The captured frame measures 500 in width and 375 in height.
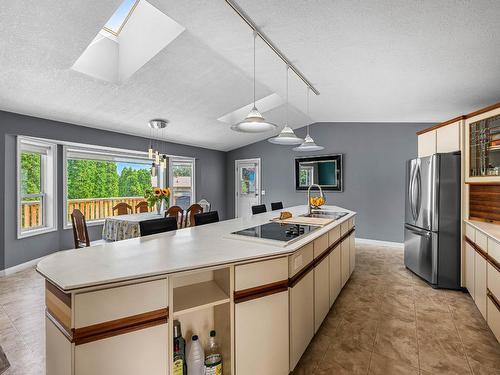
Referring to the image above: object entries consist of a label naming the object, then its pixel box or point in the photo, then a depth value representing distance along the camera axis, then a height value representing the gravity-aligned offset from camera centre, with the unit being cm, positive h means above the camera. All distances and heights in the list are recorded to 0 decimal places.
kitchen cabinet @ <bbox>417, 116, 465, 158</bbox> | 323 +64
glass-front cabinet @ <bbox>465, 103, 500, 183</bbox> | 272 +44
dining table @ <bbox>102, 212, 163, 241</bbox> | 355 -56
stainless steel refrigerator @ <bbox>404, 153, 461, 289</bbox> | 325 -41
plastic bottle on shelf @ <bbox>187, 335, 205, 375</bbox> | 154 -102
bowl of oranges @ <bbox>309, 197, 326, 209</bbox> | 356 -20
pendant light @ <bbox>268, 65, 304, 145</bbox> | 316 +59
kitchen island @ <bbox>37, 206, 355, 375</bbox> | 117 -62
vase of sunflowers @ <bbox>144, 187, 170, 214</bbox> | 392 -12
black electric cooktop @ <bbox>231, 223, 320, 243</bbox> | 197 -38
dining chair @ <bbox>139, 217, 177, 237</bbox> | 230 -36
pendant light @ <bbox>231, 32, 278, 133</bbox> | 228 +56
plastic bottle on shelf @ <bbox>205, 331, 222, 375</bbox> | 153 -102
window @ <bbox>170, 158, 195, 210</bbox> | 669 +10
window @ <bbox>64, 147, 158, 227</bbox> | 497 +14
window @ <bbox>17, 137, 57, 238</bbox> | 406 +2
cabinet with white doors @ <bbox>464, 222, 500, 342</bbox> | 221 -83
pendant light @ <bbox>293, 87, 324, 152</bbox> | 388 +61
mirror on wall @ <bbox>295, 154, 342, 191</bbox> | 617 +36
